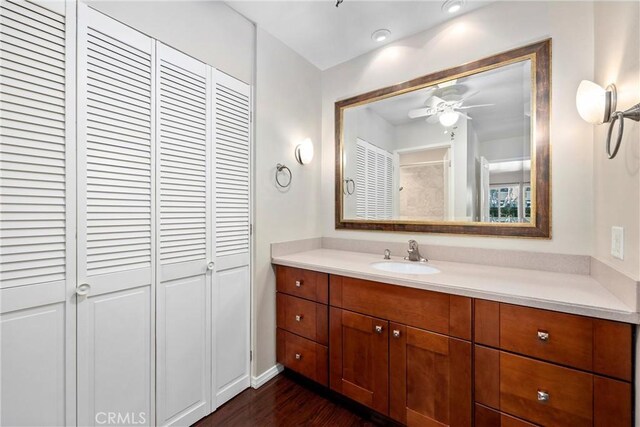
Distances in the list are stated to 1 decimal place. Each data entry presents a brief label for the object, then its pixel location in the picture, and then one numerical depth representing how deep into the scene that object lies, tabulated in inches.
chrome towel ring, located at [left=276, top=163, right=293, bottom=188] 83.0
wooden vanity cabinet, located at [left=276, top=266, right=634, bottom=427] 40.7
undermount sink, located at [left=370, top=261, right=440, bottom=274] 71.7
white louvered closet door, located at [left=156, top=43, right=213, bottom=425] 57.7
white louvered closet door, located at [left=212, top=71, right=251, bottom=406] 68.1
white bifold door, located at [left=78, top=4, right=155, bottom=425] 47.0
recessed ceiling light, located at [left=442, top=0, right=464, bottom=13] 67.3
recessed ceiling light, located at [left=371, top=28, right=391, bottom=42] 78.5
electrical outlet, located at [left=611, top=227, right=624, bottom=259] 44.0
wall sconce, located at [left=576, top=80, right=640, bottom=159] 45.0
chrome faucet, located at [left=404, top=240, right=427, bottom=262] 76.4
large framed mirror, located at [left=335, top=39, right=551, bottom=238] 63.3
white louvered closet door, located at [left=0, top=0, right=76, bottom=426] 39.6
